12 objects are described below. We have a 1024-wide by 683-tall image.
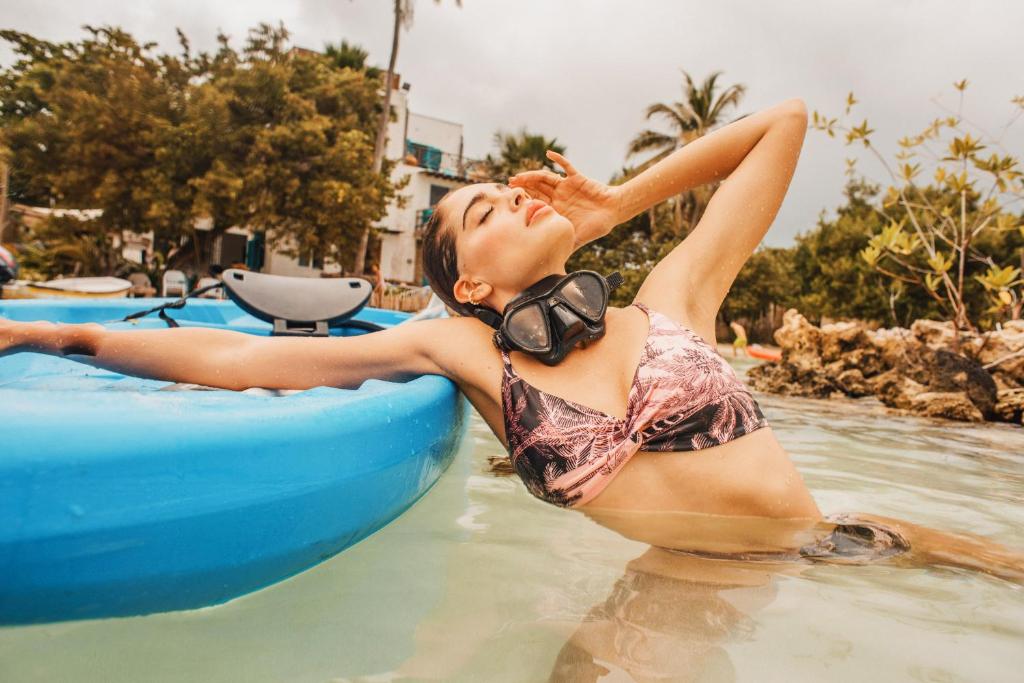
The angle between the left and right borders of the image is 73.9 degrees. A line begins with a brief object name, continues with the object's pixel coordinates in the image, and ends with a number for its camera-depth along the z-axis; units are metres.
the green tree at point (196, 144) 16.16
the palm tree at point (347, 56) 28.14
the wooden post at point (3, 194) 15.05
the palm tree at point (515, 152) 28.94
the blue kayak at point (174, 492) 1.01
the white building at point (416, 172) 28.27
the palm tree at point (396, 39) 16.88
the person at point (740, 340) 16.83
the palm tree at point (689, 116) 26.61
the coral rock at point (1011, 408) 6.14
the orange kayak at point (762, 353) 13.68
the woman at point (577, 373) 1.58
